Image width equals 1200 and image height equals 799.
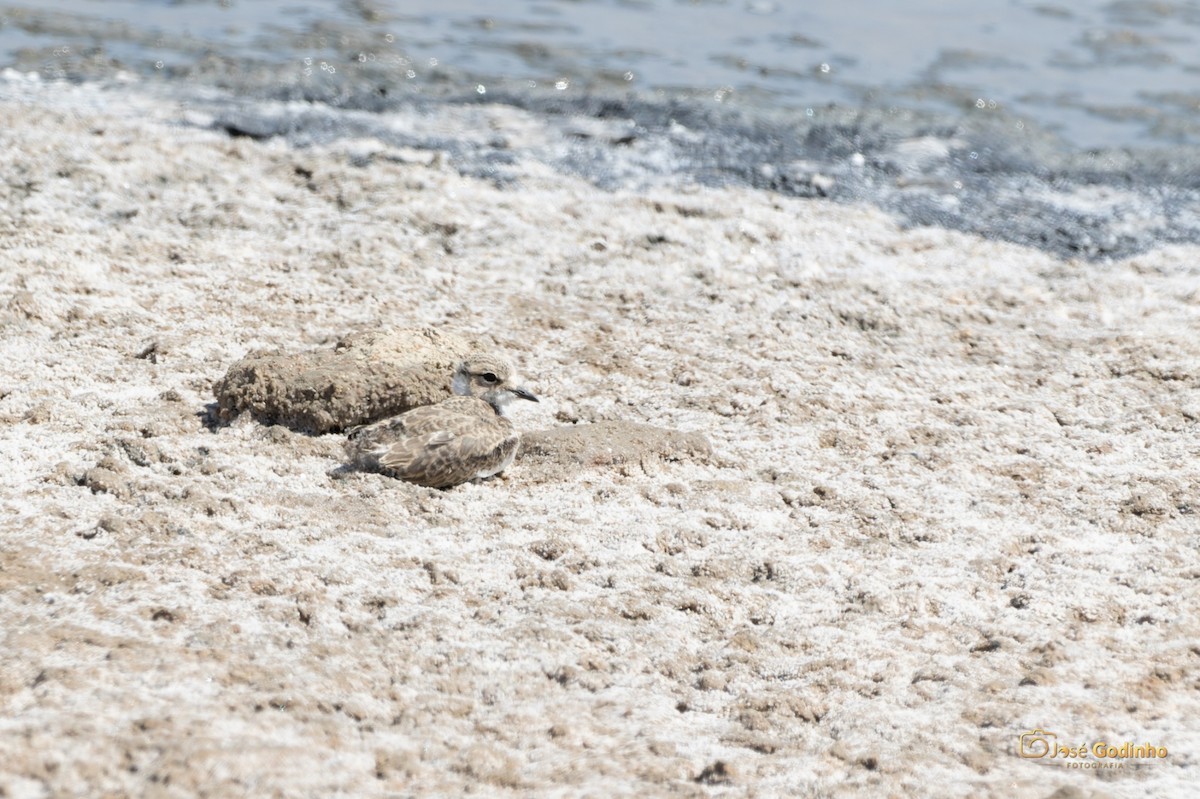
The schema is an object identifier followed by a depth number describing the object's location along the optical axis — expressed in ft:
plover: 35.17
